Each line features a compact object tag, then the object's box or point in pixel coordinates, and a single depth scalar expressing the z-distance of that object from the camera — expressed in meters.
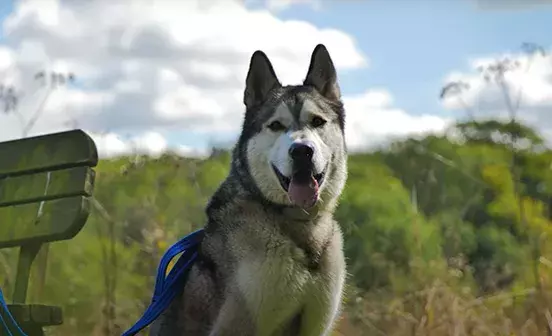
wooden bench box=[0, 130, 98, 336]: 4.08
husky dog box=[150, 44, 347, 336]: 2.99
